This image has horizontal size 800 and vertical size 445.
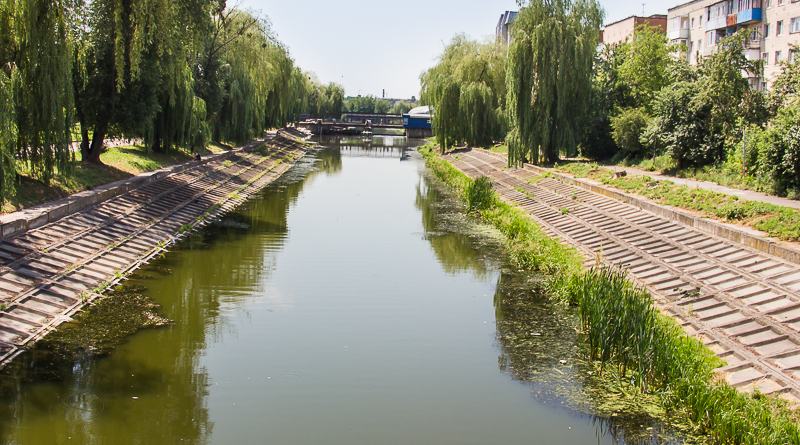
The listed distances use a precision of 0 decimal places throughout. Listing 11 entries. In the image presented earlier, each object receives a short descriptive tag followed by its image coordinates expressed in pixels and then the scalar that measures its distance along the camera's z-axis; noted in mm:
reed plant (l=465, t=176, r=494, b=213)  25812
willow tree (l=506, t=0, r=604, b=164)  30641
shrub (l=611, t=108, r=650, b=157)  28478
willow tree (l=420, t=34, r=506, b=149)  46312
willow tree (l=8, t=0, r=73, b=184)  16750
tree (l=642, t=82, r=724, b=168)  23844
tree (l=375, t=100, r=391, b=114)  199000
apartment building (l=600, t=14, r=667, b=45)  60594
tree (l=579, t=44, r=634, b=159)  31766
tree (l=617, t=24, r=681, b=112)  35625
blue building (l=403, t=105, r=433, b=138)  98250
